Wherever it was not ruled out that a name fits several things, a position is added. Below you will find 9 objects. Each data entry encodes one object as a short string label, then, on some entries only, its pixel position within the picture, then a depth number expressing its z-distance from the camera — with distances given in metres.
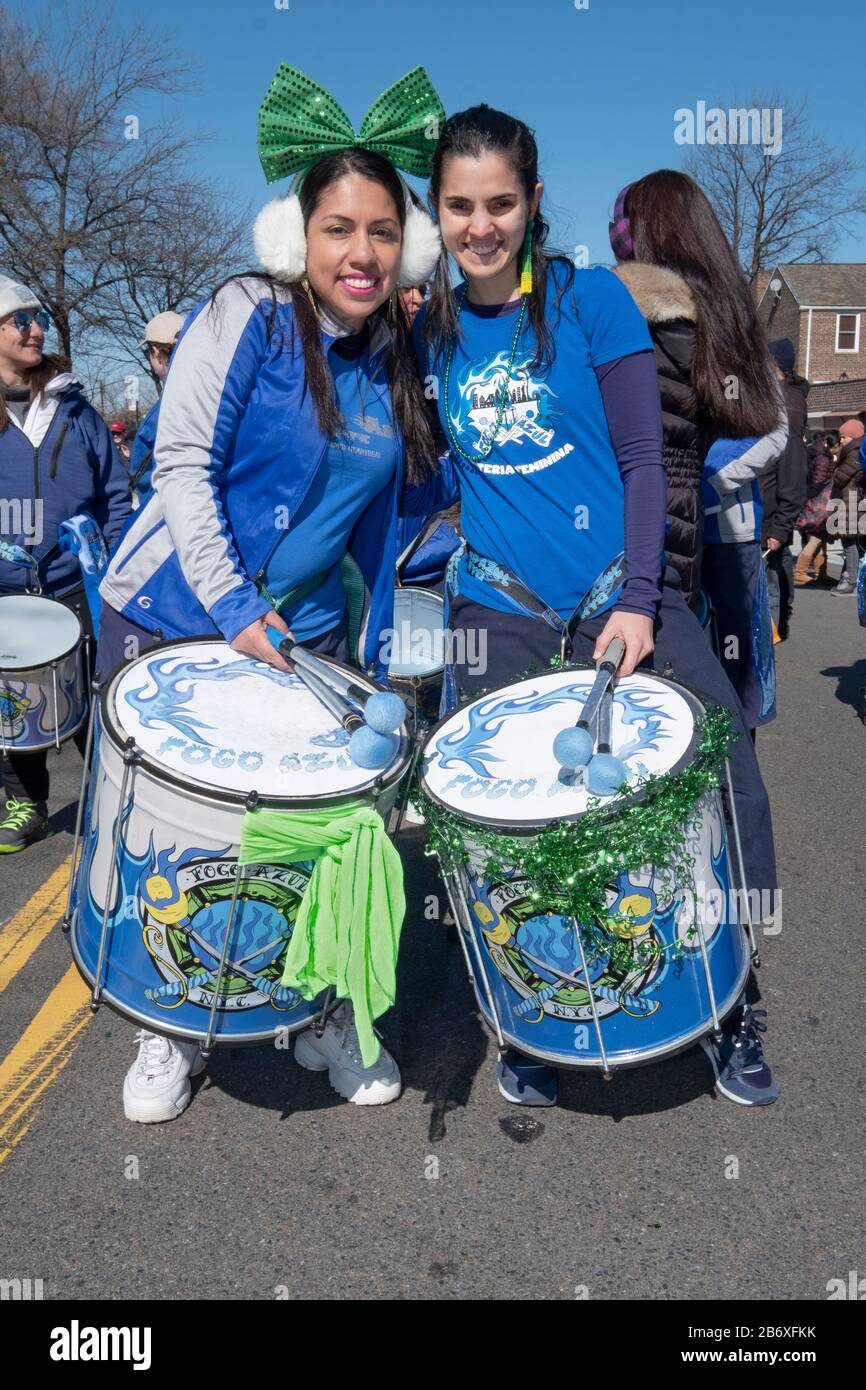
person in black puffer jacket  2.57
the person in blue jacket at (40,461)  4.18
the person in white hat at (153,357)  4.00
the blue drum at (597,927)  1.99
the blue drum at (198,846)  2.00
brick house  37.25
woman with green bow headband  2.35
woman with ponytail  2.37
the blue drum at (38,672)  3.98
